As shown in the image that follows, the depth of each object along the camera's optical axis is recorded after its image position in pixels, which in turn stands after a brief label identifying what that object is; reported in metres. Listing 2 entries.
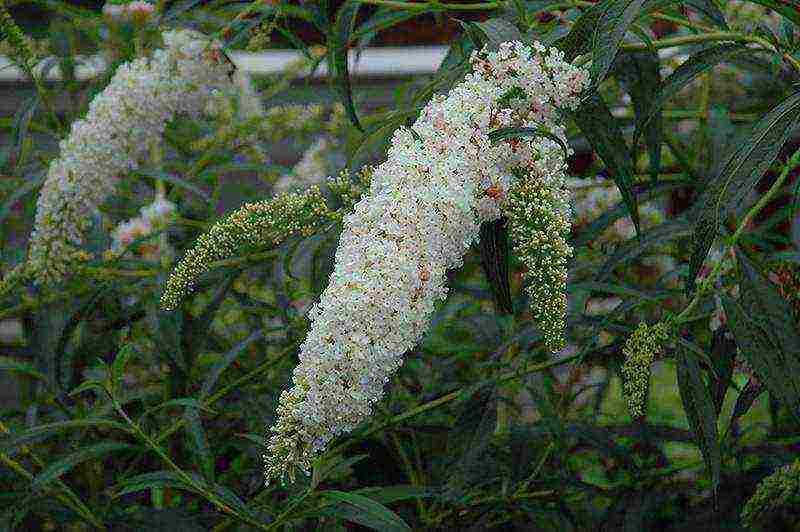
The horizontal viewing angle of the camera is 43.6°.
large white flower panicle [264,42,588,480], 0.98
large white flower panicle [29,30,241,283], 1.60
